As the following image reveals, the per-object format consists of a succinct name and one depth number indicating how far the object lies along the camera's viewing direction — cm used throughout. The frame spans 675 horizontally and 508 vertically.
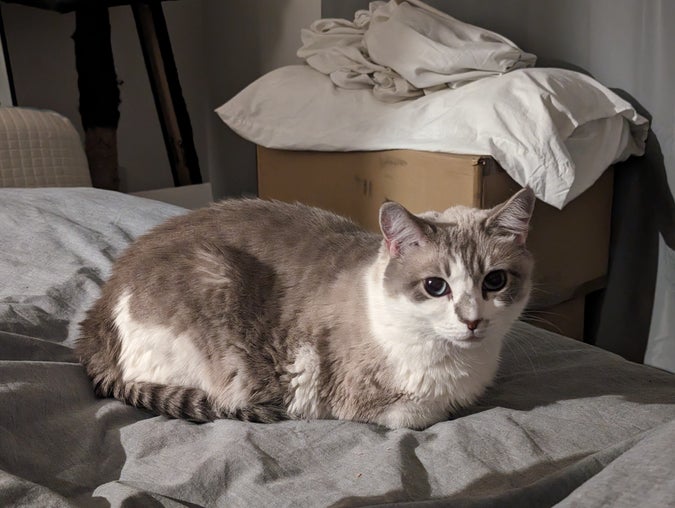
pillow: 187
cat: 105
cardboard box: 193
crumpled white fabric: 214
